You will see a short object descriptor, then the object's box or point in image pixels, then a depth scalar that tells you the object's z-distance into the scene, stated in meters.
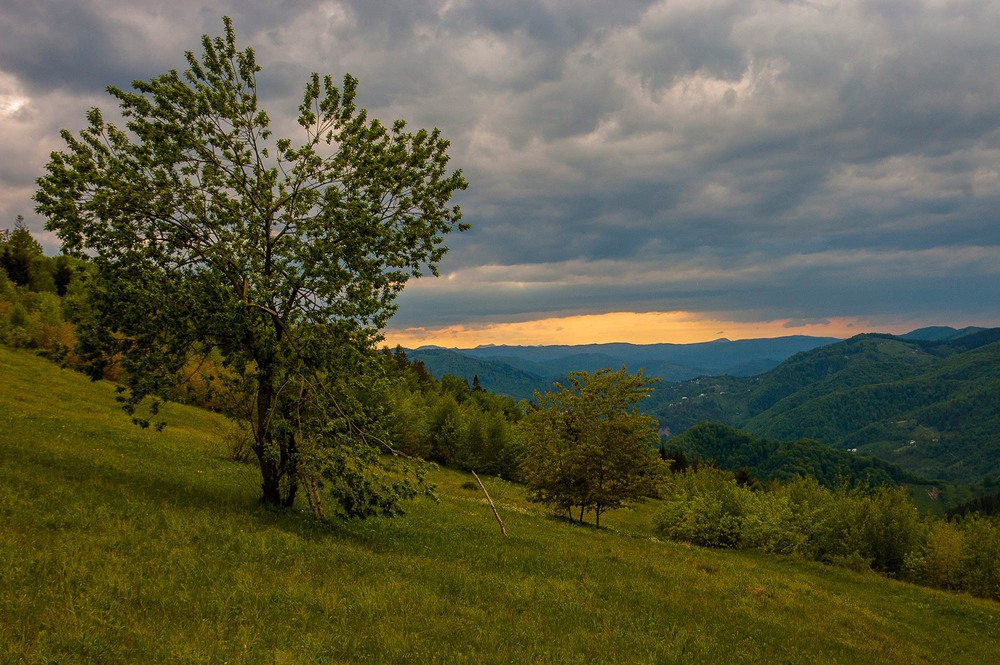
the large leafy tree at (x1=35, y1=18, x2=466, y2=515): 14.45
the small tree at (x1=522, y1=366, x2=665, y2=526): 37.72
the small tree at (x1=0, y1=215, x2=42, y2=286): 85.94
